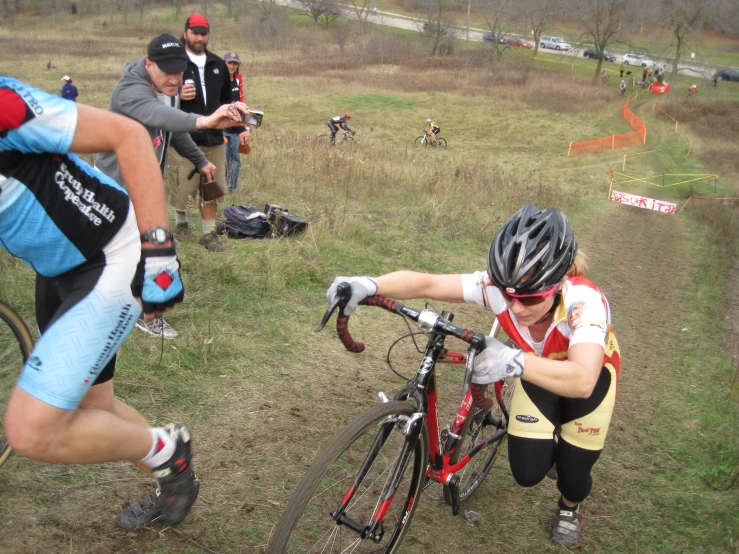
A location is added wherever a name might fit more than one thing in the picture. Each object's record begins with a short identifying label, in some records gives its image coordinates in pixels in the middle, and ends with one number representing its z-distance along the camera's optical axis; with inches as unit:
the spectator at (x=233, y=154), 338.6
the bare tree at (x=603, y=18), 1653.5
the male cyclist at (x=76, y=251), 84.1
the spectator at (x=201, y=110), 252.5
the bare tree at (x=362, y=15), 2349.9
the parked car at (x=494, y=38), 1919.3
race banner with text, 537.3
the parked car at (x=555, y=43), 2378.2
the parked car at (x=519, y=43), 2210.9
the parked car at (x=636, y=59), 2054.6
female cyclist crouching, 101.7
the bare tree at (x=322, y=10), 2475.4
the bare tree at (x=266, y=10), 2433.8
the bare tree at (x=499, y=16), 1915.6
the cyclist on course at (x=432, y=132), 907.4
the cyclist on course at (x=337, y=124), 780.1
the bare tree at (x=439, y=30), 2081.7
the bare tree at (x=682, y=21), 1378.0
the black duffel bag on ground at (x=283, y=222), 274.4
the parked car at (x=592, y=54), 2152.2
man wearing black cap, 175.6
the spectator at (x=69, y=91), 601.6
